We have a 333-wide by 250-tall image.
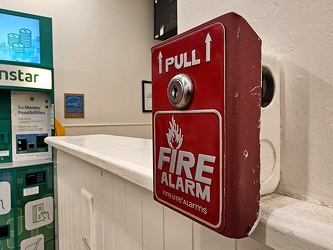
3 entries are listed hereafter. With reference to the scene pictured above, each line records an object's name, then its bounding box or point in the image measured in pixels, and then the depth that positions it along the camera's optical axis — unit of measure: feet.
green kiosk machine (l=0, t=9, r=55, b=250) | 5.76
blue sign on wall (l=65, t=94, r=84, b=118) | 8.59
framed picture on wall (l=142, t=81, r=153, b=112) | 10.45
